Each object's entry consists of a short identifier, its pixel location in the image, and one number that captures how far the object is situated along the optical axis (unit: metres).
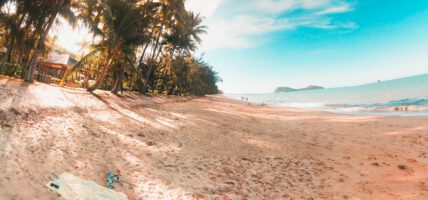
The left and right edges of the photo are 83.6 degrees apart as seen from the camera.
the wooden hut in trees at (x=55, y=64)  24.64
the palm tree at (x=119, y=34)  14.20
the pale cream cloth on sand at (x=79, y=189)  3.40
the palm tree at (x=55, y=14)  11.83
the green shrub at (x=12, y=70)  14.44
